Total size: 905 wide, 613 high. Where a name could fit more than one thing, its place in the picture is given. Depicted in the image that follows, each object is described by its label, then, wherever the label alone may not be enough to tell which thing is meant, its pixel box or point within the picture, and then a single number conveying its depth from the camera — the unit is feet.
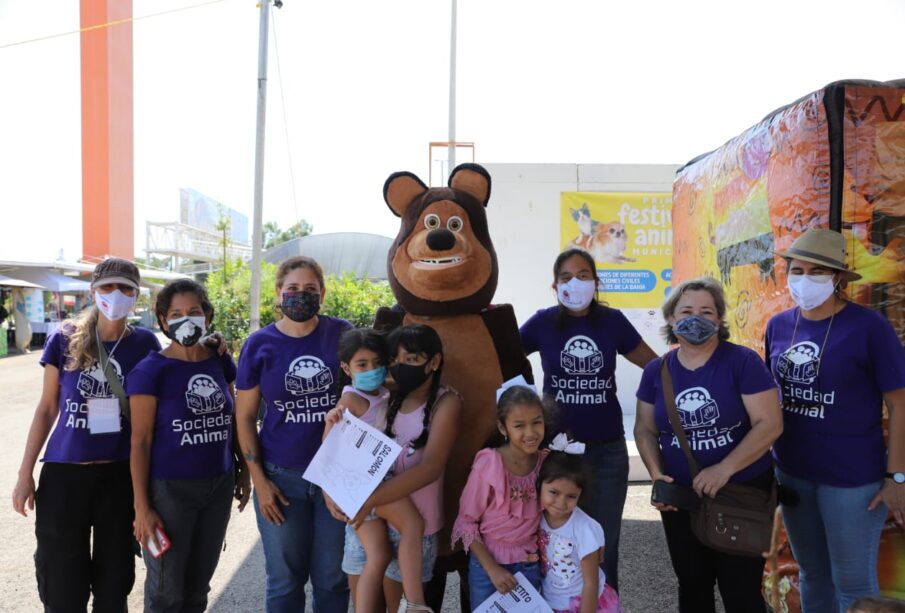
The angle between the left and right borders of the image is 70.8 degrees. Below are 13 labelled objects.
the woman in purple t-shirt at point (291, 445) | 8.46
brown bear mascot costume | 9.41
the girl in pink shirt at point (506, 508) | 7.80
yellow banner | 25.46
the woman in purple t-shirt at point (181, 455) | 8.38
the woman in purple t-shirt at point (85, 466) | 8.77
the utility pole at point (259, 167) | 27.86
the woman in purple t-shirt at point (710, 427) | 7.86
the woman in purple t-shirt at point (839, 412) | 8.06
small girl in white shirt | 7.63
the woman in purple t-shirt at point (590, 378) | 9.77
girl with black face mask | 7.97
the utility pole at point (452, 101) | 33.86
